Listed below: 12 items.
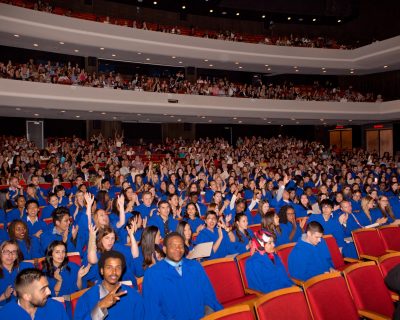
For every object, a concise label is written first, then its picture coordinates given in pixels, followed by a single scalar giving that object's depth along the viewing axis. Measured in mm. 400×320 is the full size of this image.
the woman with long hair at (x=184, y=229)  5246
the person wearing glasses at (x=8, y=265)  4227
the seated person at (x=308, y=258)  4930
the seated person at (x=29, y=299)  2967
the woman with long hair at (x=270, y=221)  5730
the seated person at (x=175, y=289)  3613
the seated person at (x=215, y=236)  5953
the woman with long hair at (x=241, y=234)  5912
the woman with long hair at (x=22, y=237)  5469
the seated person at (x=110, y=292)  3148
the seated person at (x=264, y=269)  4500
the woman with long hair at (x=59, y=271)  4148
